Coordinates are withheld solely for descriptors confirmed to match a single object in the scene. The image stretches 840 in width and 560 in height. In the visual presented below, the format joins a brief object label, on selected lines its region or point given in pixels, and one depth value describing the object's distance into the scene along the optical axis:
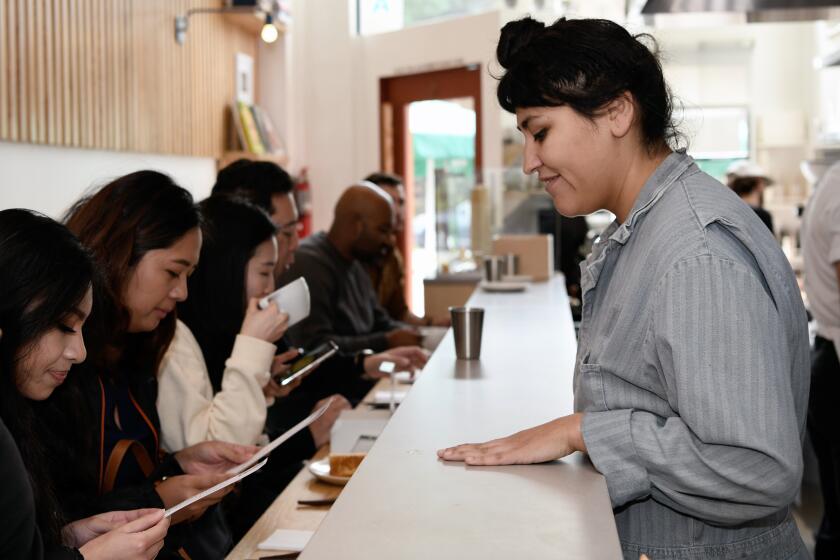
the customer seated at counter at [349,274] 4.18
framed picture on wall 7.10
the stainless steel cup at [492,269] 4.50
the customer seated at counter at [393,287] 5.33
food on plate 2.31
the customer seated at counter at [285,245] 3.52
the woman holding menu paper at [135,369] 1.92
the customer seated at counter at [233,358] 2.39
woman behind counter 1.18
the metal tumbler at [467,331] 2.22
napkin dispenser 2.64
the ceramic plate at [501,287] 4.10
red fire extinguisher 7.86
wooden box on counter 4.89
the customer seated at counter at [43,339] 1.46
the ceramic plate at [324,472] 2.30
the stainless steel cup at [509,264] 4.82
